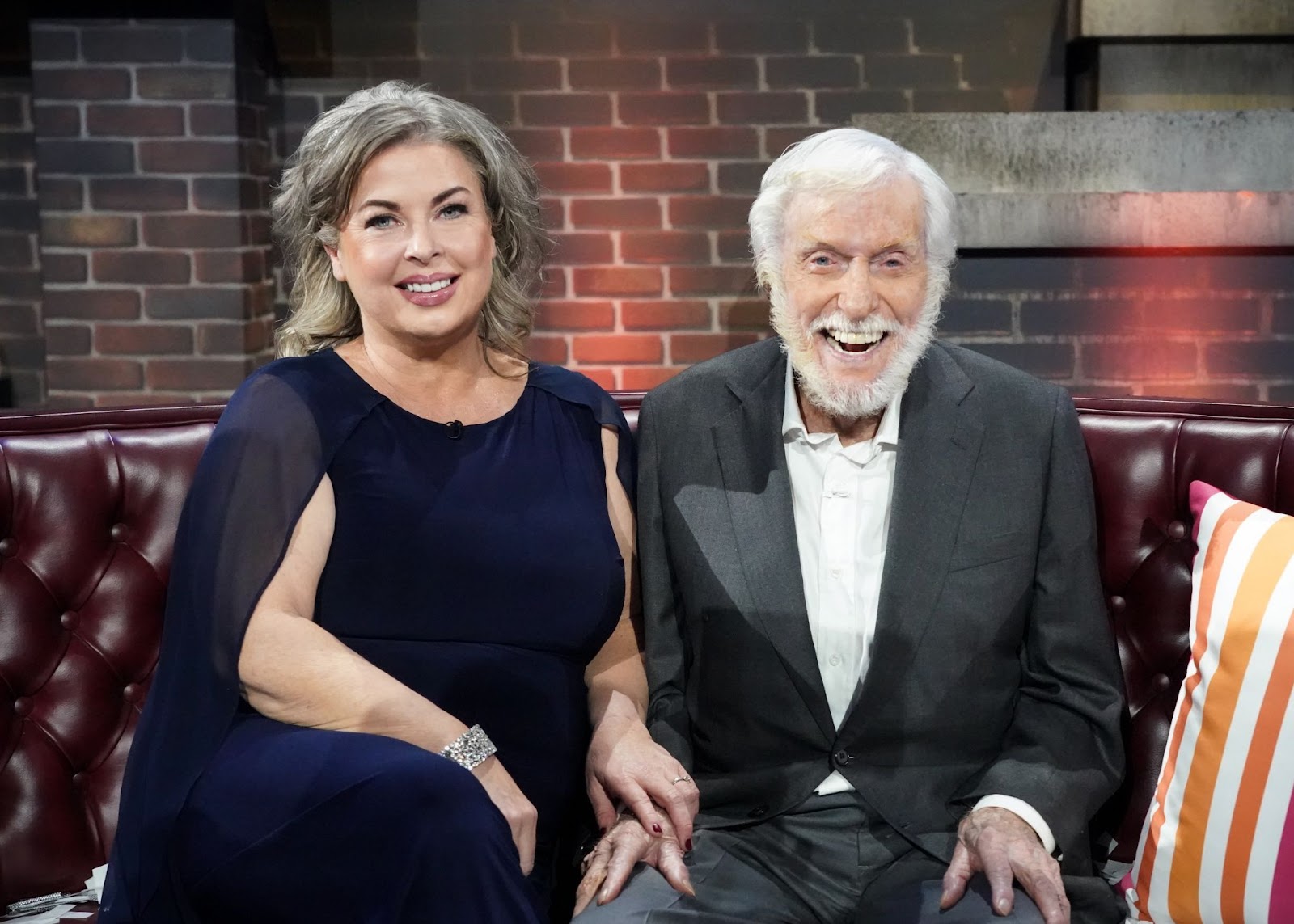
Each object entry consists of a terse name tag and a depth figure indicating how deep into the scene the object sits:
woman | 1.50
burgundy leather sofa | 1.91
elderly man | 1.71
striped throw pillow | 1.57
